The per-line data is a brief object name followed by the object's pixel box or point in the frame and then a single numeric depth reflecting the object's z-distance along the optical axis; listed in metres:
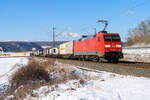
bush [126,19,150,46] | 69.75
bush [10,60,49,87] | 14.39
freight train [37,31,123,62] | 19.91
